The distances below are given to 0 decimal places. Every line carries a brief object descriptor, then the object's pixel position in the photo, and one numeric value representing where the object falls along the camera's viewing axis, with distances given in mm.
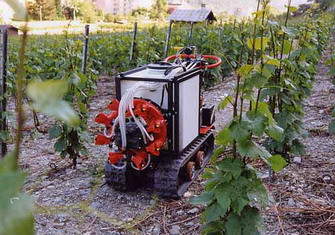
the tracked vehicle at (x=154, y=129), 3254
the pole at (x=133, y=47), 8294
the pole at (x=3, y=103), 4387
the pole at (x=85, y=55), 5055
